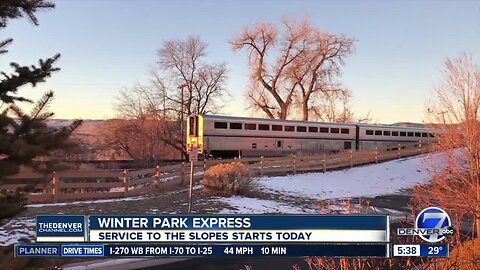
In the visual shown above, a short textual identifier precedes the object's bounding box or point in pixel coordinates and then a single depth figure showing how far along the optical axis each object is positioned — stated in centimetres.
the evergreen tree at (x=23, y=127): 312
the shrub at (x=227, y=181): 1700
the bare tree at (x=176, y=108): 4244
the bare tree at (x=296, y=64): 4888
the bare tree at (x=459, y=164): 831
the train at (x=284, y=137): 3128
